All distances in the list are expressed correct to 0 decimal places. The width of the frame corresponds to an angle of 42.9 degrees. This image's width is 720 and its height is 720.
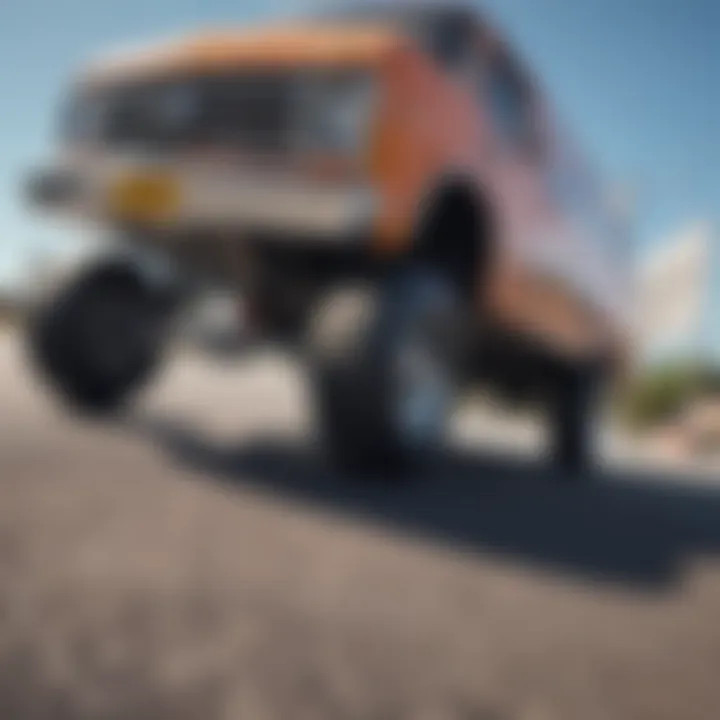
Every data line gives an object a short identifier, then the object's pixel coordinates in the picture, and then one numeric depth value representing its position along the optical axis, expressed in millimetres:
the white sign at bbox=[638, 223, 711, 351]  7789
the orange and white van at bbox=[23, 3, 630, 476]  3527
